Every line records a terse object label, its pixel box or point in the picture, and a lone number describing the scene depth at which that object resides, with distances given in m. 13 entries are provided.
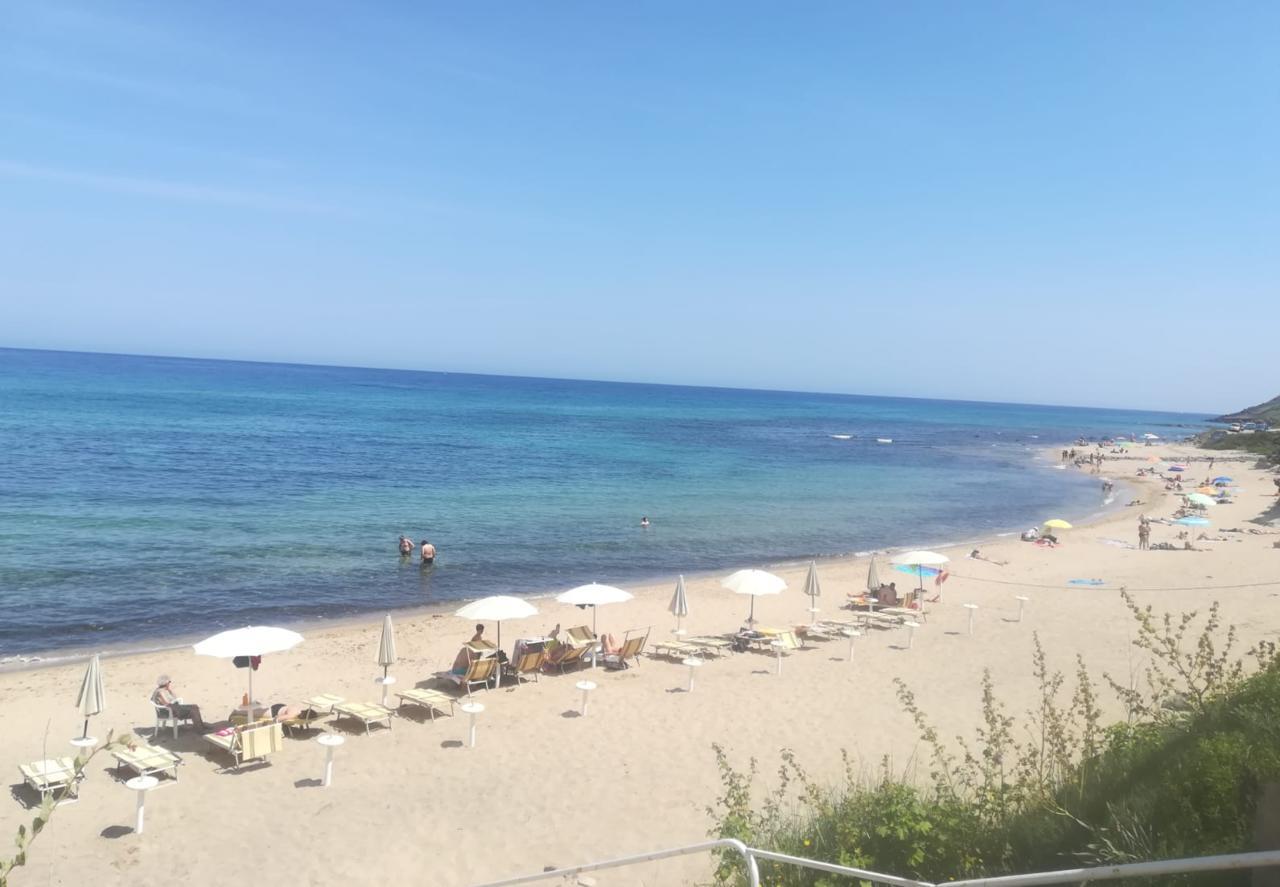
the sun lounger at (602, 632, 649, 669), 14.77
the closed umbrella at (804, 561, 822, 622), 17.38
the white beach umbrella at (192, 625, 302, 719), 11.01
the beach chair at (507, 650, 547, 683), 13.79
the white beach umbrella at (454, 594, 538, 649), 13.45
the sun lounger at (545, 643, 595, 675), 14.42
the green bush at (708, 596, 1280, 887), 3.99
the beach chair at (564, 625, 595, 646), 15.49
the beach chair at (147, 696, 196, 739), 11.06
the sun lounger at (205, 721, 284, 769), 10.12
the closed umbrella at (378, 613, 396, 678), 12.79
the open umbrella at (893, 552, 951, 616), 18.42
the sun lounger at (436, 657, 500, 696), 13.04
